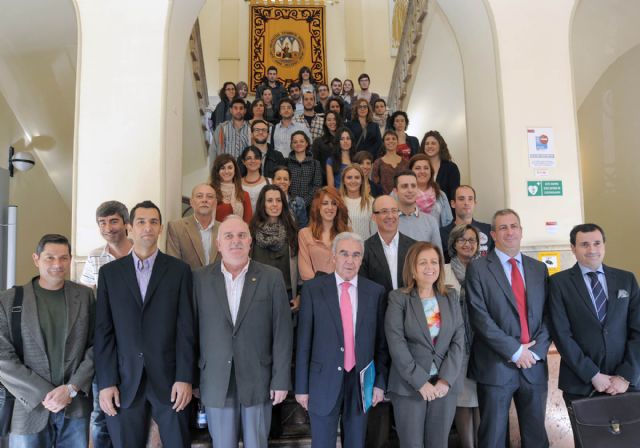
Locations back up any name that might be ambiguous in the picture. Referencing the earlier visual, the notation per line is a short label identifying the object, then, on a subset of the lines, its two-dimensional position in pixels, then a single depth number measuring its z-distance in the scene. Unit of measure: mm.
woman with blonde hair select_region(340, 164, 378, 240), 3488
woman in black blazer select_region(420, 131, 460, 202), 4305
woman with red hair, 3051
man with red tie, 2646
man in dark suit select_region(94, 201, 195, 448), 2350
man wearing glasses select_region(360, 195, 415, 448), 2855
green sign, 3775
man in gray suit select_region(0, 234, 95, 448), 2291
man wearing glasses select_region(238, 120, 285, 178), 4535
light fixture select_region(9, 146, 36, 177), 5035
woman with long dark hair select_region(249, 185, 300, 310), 3225
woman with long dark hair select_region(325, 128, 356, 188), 4578
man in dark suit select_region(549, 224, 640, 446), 2508
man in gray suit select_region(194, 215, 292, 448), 2381
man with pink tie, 2449
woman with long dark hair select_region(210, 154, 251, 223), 3699
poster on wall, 3797
